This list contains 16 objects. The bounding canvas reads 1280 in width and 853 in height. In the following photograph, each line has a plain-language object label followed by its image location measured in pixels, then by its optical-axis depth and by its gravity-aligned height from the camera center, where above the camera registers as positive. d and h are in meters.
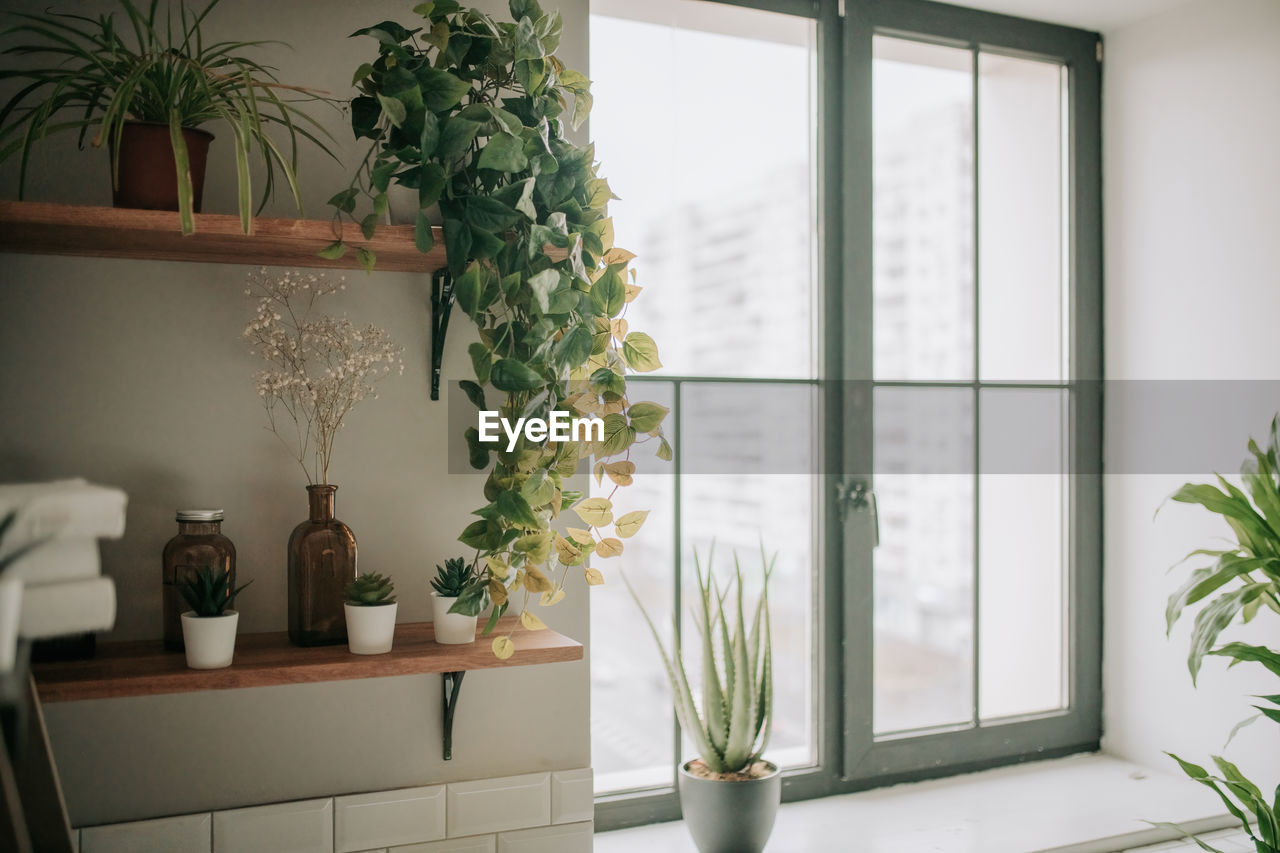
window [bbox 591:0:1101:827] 1.88 +0.10
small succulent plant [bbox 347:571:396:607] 1.26 -0.24
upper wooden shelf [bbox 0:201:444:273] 1.08 +0.23
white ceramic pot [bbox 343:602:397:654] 1.25 -0.29
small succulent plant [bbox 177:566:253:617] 1.17 -0.23
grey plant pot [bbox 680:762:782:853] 1.60 -0.70
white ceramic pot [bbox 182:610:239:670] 1.15 -0.28
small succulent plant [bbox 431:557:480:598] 1.35 -0.25
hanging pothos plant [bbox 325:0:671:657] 1.21 +0.23
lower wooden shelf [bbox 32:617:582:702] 1.10 -0.33
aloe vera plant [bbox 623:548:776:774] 1.66 -0.52
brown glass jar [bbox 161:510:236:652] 1.23 -0.19
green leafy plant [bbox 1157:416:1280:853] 1.59 -0.30
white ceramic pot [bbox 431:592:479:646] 1.33 -0.31
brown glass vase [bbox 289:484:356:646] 1.29 -0.23
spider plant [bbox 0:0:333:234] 1.10 +0.43
